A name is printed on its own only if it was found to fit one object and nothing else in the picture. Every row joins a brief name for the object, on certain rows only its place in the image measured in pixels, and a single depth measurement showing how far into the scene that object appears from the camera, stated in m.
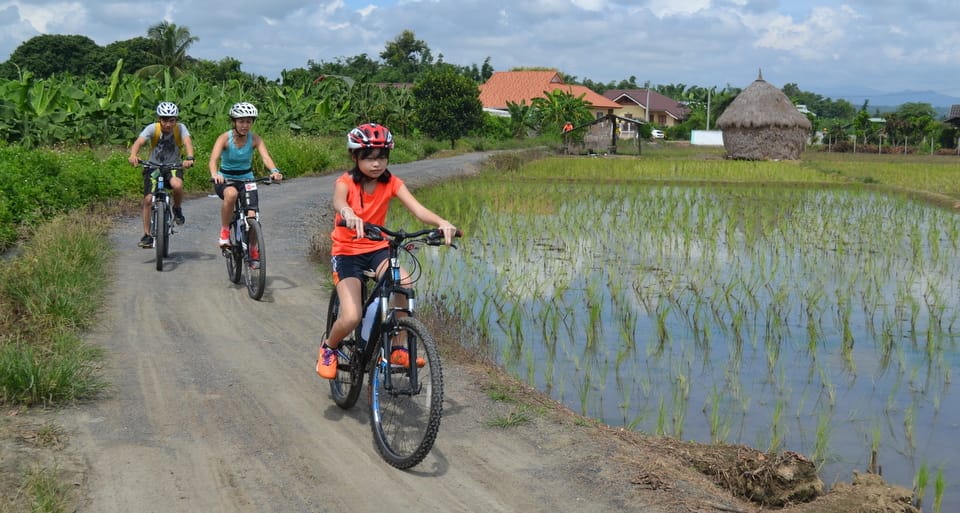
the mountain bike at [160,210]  8.91
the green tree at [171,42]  51.40
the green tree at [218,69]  50.47
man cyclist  8.83
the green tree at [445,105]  43.69
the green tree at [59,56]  58.38
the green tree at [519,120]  53.91
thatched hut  37.88
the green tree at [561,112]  52.91
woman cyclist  7.92
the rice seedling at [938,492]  4.16
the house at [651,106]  78.11
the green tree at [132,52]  56.83
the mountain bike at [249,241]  7.95
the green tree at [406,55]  85.75
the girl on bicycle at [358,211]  4.68
